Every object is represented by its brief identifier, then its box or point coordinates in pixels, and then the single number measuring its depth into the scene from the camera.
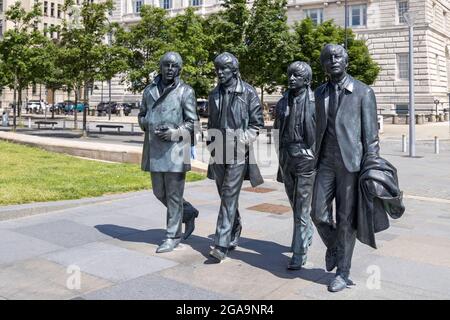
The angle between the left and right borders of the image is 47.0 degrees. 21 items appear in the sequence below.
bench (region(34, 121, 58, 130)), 35.15
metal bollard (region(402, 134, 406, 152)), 21.48
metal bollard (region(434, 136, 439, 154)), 21.01
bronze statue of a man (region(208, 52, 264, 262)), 5.71
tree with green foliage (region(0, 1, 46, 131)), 29.80
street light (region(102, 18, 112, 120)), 26.75
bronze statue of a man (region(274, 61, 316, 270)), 5.57
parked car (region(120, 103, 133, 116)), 58.00
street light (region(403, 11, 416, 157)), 19.59
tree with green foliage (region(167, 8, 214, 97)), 25.70
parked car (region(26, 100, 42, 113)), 66.11
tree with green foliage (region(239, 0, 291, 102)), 31.22
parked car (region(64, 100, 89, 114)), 63.07
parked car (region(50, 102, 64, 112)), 63.94
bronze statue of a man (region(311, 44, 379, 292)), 4.75
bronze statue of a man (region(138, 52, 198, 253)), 5.98
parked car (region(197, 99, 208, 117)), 51.27
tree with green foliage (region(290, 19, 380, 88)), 38.50
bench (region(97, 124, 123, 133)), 32.03
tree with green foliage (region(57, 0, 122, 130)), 26.48
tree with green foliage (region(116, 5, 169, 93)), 26.36
